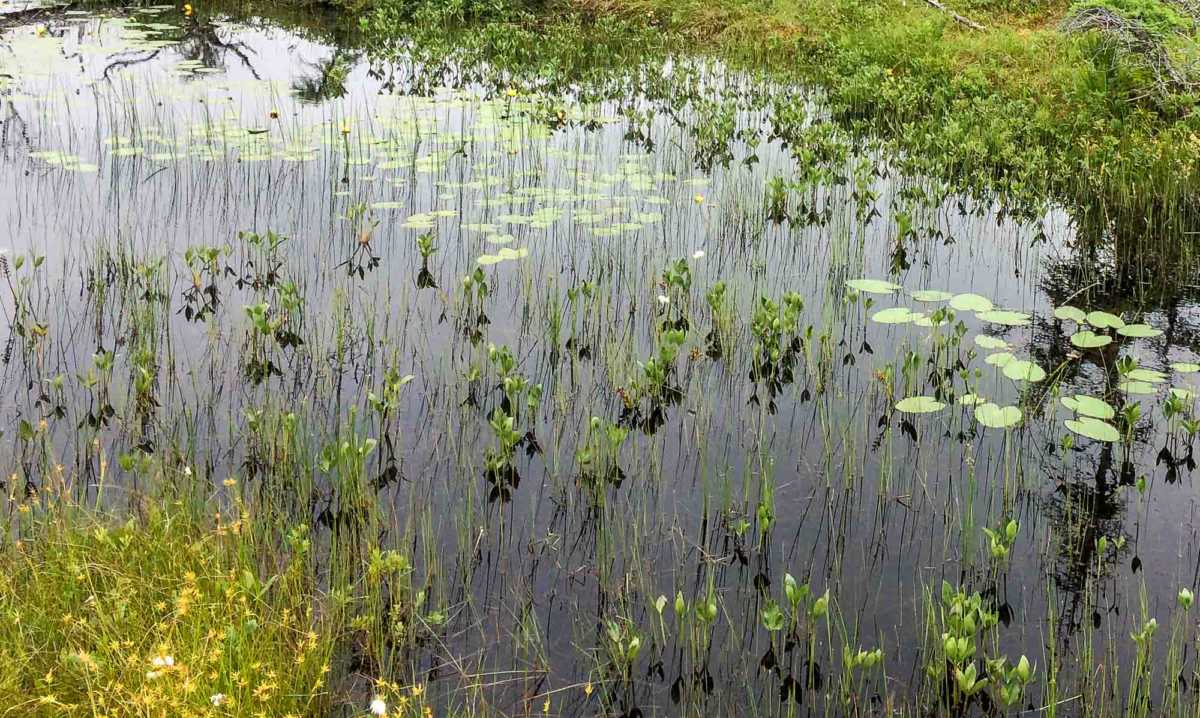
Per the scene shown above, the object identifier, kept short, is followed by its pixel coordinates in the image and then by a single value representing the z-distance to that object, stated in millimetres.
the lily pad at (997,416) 4254
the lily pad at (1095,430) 4133
